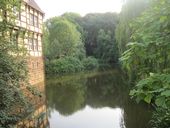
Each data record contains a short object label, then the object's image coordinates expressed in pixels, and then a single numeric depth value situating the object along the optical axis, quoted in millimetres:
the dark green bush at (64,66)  18730
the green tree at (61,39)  21305
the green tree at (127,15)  9030
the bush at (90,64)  23755
